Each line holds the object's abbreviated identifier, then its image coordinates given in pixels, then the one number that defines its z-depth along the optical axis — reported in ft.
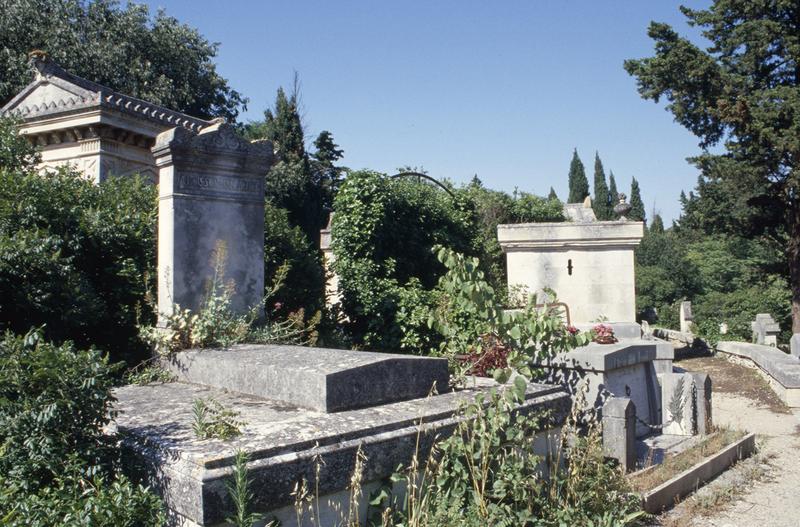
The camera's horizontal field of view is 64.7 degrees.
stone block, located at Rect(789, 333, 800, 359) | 44.27
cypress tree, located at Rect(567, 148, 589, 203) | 183.62
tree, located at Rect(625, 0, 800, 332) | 56.39
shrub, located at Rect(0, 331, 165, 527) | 8.39
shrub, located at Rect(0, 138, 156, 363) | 16.25
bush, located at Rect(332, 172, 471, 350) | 27.73
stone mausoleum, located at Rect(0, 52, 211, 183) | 44.42
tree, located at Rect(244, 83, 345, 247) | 75.56
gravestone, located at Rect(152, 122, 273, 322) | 17.63
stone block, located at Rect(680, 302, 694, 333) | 74.43
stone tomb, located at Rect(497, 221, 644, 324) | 38.45
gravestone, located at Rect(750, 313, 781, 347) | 58.08
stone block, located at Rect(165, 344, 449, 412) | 11.94
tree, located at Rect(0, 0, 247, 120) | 70.23
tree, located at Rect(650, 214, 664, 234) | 188.28
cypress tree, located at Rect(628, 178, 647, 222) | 194.44
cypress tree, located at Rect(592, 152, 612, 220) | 177.78
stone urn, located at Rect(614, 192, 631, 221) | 44.70
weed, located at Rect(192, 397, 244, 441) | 9.80
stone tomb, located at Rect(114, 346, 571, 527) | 8.84
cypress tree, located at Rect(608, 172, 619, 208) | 190.62
